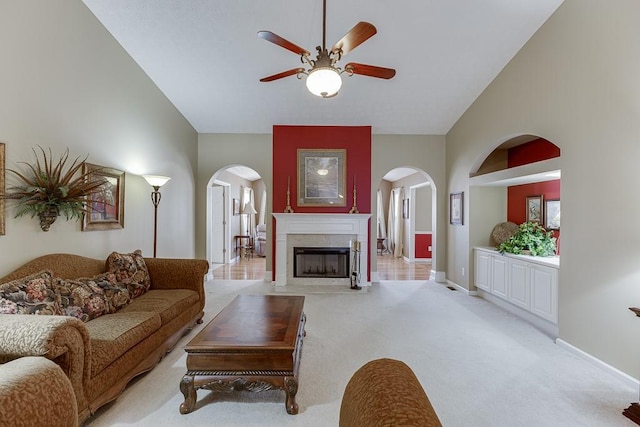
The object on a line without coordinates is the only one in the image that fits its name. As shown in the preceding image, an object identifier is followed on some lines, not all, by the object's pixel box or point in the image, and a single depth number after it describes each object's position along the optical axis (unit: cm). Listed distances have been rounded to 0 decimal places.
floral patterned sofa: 166
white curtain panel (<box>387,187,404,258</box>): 925
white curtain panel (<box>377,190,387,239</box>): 1024
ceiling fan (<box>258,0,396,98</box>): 230
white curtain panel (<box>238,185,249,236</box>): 957
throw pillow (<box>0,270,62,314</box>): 196
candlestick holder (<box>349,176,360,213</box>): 556
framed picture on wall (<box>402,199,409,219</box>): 883
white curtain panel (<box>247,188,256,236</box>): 1024
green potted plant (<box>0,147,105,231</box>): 246
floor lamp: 401
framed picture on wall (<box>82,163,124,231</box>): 319
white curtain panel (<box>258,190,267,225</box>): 1098
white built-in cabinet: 338
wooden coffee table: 203
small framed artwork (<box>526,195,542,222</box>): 440
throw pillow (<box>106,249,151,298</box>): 309
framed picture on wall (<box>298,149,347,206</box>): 564
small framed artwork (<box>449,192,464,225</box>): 524
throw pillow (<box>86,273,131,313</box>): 269
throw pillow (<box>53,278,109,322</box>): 235
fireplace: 548
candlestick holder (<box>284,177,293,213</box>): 552
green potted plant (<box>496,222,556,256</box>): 388
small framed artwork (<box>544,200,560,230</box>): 410
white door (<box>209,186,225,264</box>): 798
